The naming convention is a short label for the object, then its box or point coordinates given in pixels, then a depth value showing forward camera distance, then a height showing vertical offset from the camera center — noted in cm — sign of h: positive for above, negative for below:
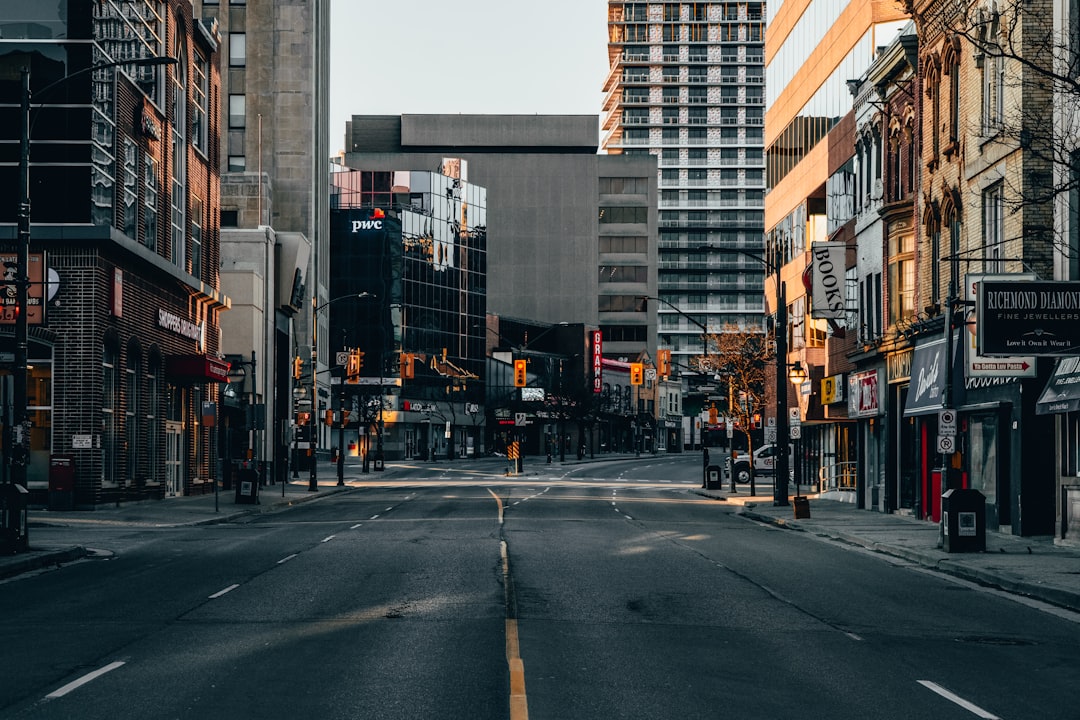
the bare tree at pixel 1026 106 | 2705 +608
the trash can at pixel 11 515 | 2428 -206
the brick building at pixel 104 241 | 3969 +449
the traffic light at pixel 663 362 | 10545 +267
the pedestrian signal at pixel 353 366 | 8006 +174
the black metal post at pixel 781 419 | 4362 -65
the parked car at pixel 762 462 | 6738 -316
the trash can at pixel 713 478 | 5816 -332
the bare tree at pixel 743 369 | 7056 +149
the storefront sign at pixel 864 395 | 4241 +9
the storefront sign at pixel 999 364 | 2833 +69
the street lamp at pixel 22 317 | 2416 +138
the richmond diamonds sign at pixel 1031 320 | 2517 +140
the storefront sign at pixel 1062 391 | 2595 +14
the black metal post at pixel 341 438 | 6419 -206
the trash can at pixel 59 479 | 3916 -231
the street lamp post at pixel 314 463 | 5572 -295
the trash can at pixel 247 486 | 4421 -280
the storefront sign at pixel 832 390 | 4859 +28
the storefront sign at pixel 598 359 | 13738 +379
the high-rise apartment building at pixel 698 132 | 18662 +3542
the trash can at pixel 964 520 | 2589 -224
